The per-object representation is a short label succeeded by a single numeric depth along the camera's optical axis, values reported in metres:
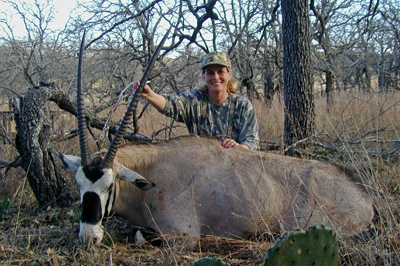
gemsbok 3.08
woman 4.43
